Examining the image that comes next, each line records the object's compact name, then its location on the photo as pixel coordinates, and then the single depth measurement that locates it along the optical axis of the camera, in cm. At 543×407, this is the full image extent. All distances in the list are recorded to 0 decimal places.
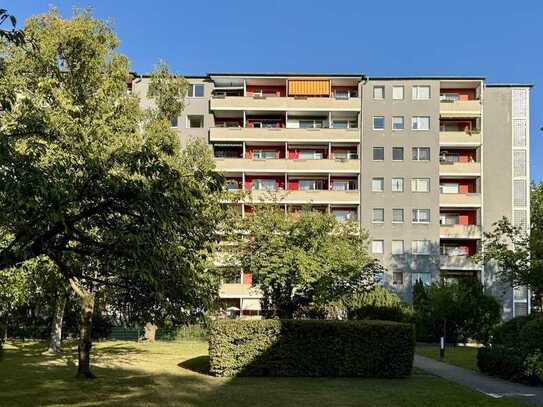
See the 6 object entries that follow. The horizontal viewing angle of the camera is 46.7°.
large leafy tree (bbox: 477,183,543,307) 2602
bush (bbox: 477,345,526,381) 1942
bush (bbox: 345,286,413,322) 3950
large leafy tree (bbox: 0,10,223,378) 660
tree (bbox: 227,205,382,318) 3139
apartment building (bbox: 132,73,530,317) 5434
